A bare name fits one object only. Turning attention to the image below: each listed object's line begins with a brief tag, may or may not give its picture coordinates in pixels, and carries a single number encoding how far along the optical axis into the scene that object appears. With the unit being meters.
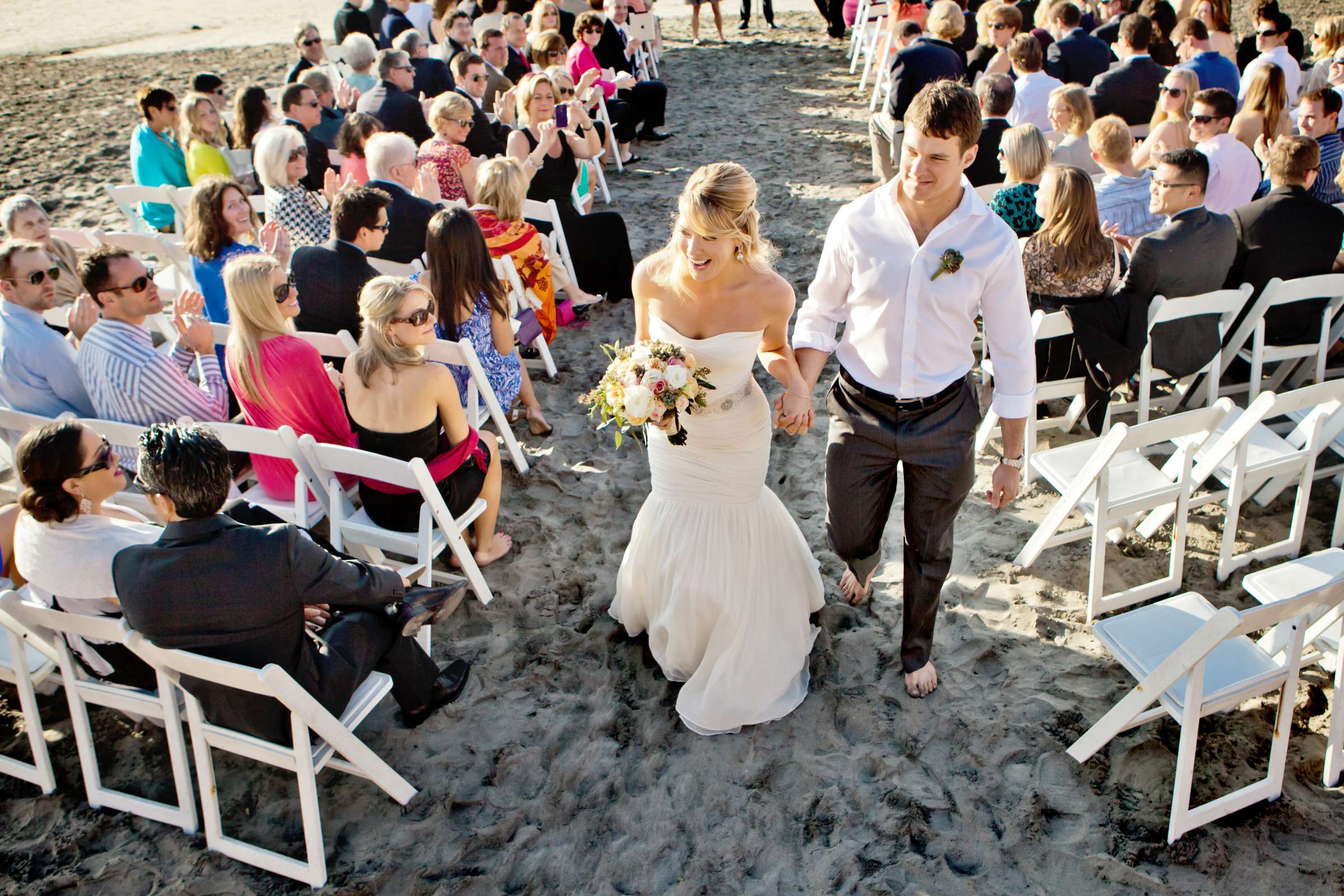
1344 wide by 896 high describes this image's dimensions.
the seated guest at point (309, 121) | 7.30
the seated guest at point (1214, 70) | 7.77
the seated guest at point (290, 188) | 5.84
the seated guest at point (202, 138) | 7.14
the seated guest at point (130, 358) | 4.02
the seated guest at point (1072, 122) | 6.41
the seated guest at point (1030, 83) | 7.75
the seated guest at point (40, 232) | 5.34
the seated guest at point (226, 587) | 2.76
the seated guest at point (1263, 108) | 6.17
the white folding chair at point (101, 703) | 2.98
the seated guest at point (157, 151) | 7.31
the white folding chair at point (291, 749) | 2.77
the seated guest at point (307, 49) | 9.59
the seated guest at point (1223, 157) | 5.87
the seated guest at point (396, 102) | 7.91
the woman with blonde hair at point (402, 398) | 3.83
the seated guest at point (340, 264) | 4.84
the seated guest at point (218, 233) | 5.09
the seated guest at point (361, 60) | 9.23
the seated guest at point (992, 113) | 6.94
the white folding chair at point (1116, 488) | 3.81
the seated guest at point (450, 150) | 6.64
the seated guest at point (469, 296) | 4.74
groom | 2.89
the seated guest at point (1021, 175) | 5.37
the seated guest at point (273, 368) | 3.97
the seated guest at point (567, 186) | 6.95
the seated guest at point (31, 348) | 4.34
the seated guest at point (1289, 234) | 4.90
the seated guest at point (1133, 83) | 7.92
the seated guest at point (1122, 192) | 5.48
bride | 3.28
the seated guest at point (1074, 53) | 9.02
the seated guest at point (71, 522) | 2.98
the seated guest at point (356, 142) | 6.64
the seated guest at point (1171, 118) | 6.26
